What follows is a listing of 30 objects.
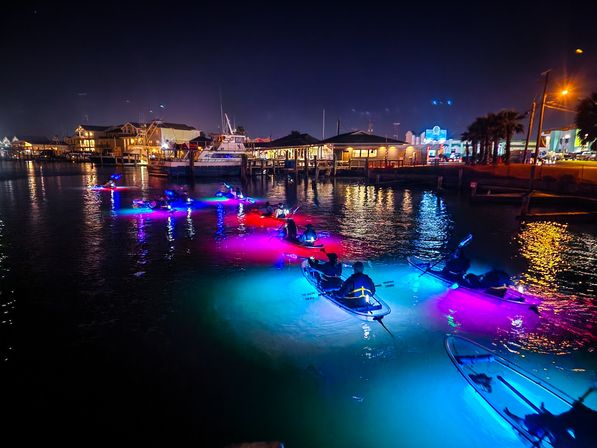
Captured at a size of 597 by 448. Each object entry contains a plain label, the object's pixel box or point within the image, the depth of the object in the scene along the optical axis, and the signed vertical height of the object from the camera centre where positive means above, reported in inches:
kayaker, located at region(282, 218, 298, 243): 711.1 -127.7
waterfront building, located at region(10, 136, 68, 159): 5034.5 +211.8
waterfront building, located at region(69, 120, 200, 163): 3659.0 +262.6
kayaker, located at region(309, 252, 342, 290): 441.4 -133.9
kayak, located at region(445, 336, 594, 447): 227.5 -158.6
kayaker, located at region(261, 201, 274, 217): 987.3 -125.3
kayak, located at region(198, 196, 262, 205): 1328.7 -133.6
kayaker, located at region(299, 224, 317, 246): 679.7 -131.9
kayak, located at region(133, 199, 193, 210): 1143.0 -132.1
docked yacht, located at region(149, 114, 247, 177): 2260.1 +16.0
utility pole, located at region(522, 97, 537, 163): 1297.5 +191.2
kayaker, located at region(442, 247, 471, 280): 480.4 -130.4
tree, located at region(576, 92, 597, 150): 1307.8 +186.0
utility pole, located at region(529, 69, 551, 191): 1115.3 +150.2
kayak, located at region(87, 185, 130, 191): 1695.4 -119.1
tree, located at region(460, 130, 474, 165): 2079.0 +177.3
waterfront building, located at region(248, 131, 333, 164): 2568.9 +127.0
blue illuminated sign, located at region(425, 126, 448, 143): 2736.2 +239.5
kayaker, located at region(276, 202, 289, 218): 966.4 -123.3
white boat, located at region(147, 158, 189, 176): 2256.4 -20.5
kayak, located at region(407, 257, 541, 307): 420.2 -148.4
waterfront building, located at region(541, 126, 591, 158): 2906.3 +237.8
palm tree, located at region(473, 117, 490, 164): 1930.6 +190.6
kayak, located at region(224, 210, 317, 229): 918.1 -146.0
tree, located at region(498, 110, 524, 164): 1835.6 +228.7
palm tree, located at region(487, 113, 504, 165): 1853.2 +208.7
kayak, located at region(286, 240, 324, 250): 677.3 -147.6
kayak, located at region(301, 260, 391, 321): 377.7 -148.7
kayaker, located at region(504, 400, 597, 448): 210.7 -153.7
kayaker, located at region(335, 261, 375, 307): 386.9 -130.1
